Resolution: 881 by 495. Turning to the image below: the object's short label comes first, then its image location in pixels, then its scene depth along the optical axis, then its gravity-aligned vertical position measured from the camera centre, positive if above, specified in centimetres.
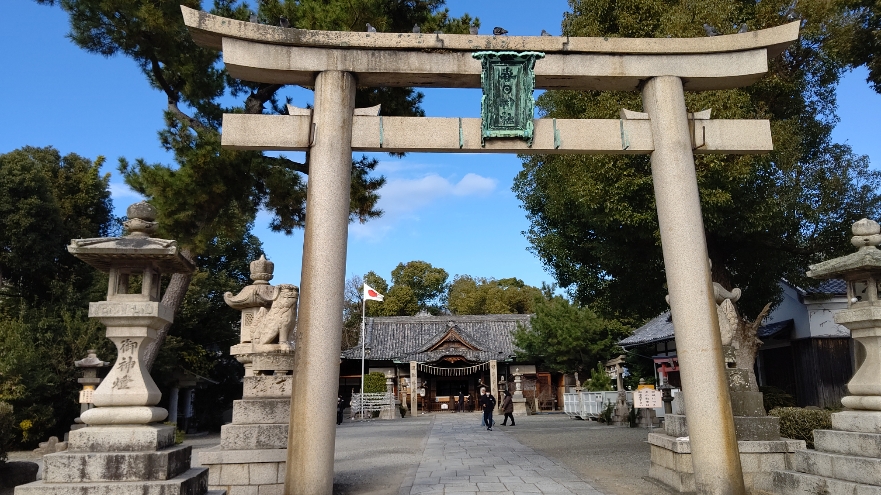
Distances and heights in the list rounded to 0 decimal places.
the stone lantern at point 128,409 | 493 -5
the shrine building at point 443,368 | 3412 +172
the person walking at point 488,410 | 2150 -41
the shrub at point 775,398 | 1375 -9
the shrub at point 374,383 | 3189 +84
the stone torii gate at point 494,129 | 637 +304
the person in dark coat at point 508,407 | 2295 -34
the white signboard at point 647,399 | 1645 -8
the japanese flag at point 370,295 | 2953 +497
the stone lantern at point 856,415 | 530 -19
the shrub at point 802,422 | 897 -41
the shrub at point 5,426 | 953 -33
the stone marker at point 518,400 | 3162 -12
